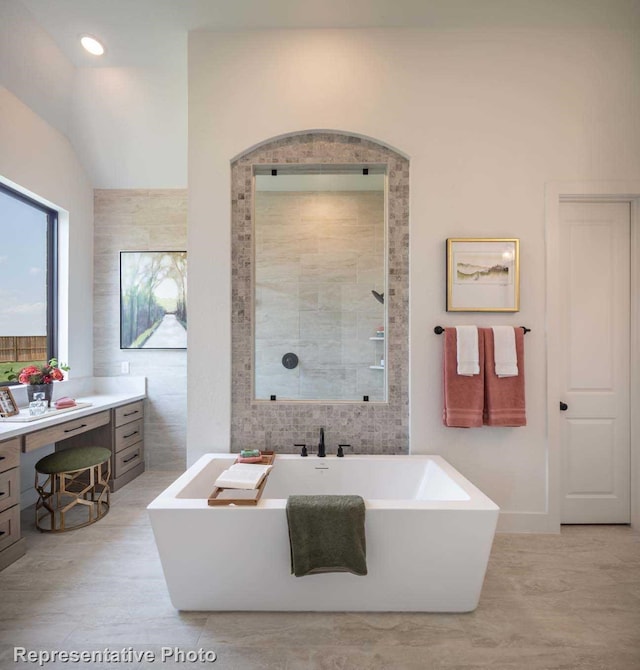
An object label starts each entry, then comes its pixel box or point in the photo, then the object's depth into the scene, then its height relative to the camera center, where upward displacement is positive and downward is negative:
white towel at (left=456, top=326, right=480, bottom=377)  2.39 -0.11
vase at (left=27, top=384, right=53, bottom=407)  2.80 -0.41
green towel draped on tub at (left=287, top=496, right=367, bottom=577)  1.65 -0.88
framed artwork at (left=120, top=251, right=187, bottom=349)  3.78 +0.34
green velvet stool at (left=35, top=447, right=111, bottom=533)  2.62 -1.11
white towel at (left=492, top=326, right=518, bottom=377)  2.40 -0.12
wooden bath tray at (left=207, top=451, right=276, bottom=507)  1.71 -0.74
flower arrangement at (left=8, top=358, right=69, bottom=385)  2.79 -0.30
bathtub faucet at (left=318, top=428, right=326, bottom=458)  2.39 -0.73
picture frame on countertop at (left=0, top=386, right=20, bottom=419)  2.55 -0.47
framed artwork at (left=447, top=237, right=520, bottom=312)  2.48 +0.37
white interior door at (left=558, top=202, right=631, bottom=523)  2.63 -0.12
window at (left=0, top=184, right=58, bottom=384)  2.99 +0.44
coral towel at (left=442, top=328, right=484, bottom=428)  2.40 -0.36
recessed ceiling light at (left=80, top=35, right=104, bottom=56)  2.63 +2.01
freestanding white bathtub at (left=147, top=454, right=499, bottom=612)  1.69 -1.00
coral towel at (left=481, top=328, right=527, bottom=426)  2.43 -0.34
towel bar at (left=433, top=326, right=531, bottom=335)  2.47 +0.02
